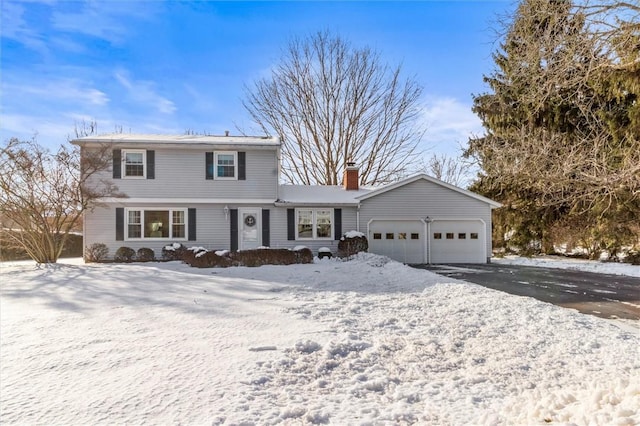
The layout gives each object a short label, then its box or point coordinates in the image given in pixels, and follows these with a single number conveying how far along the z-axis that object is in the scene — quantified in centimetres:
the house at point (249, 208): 1524
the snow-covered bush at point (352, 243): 1529
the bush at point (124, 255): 1467
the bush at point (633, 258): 1483
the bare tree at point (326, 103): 2570
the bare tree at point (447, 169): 3141
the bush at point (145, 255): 1470
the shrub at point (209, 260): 1262
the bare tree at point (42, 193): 1323
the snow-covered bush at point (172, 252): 1477
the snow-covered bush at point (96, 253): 1467
